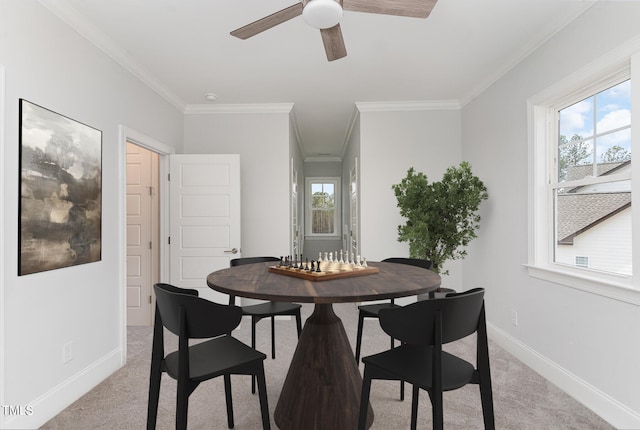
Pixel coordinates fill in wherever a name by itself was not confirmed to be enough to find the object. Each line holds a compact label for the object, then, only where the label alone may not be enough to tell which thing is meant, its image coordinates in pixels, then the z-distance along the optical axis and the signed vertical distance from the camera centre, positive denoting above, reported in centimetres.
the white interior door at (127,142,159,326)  409 -17
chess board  189 -32
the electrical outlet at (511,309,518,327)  321 -95
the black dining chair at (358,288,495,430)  136 -59
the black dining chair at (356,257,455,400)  242 -67
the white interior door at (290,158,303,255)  507 +6
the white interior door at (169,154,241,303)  409 -2
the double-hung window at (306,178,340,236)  838 +20
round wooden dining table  167 -78
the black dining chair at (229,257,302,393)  243 -68
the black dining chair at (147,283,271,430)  145 -67
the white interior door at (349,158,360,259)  510 +7
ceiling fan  169 +104
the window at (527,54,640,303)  221 +24
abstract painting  207 +15
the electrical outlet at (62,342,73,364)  236 -93
